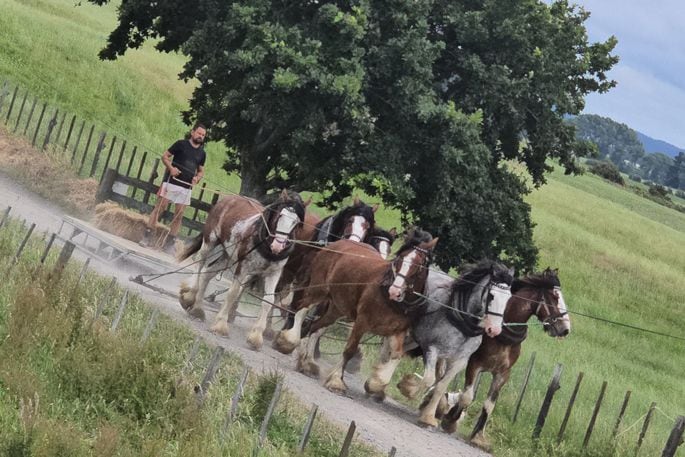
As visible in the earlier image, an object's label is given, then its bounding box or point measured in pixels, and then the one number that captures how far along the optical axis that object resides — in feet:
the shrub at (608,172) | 323.59
